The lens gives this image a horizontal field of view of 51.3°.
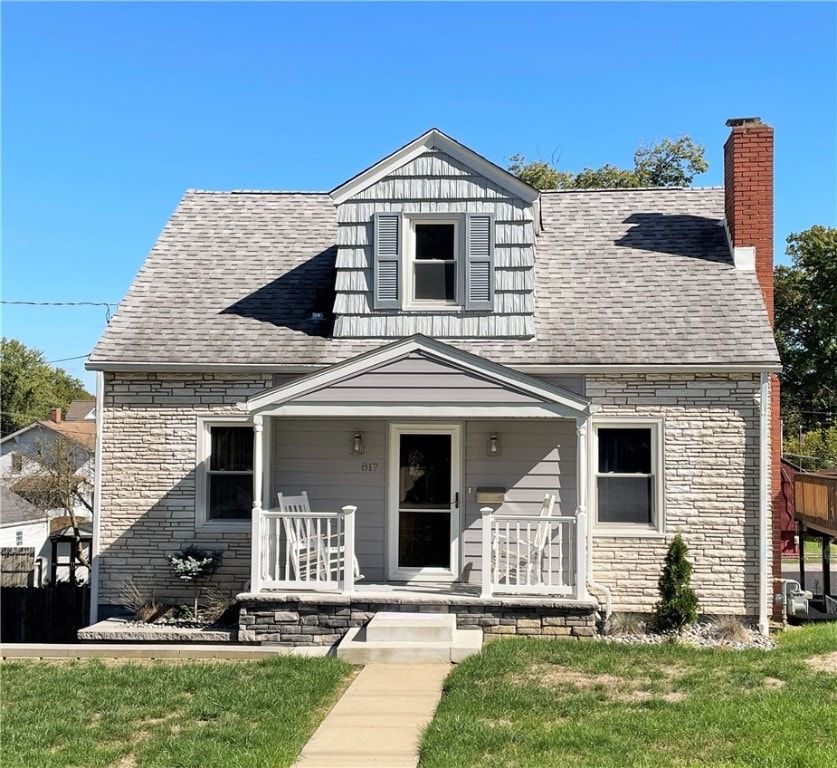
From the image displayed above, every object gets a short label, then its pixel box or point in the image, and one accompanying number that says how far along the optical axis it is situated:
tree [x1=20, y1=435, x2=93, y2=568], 20.12
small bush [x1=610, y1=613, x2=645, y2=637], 10.66
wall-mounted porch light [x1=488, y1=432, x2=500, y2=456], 11.10
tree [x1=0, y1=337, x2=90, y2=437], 60.53
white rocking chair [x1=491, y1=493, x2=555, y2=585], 9.88
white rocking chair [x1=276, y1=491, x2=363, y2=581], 10.14
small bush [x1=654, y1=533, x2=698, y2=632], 10.45
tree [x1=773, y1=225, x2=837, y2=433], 34.97
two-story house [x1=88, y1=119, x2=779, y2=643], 10.23
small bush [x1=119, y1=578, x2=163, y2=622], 11.02
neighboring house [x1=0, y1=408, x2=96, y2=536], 25.00
